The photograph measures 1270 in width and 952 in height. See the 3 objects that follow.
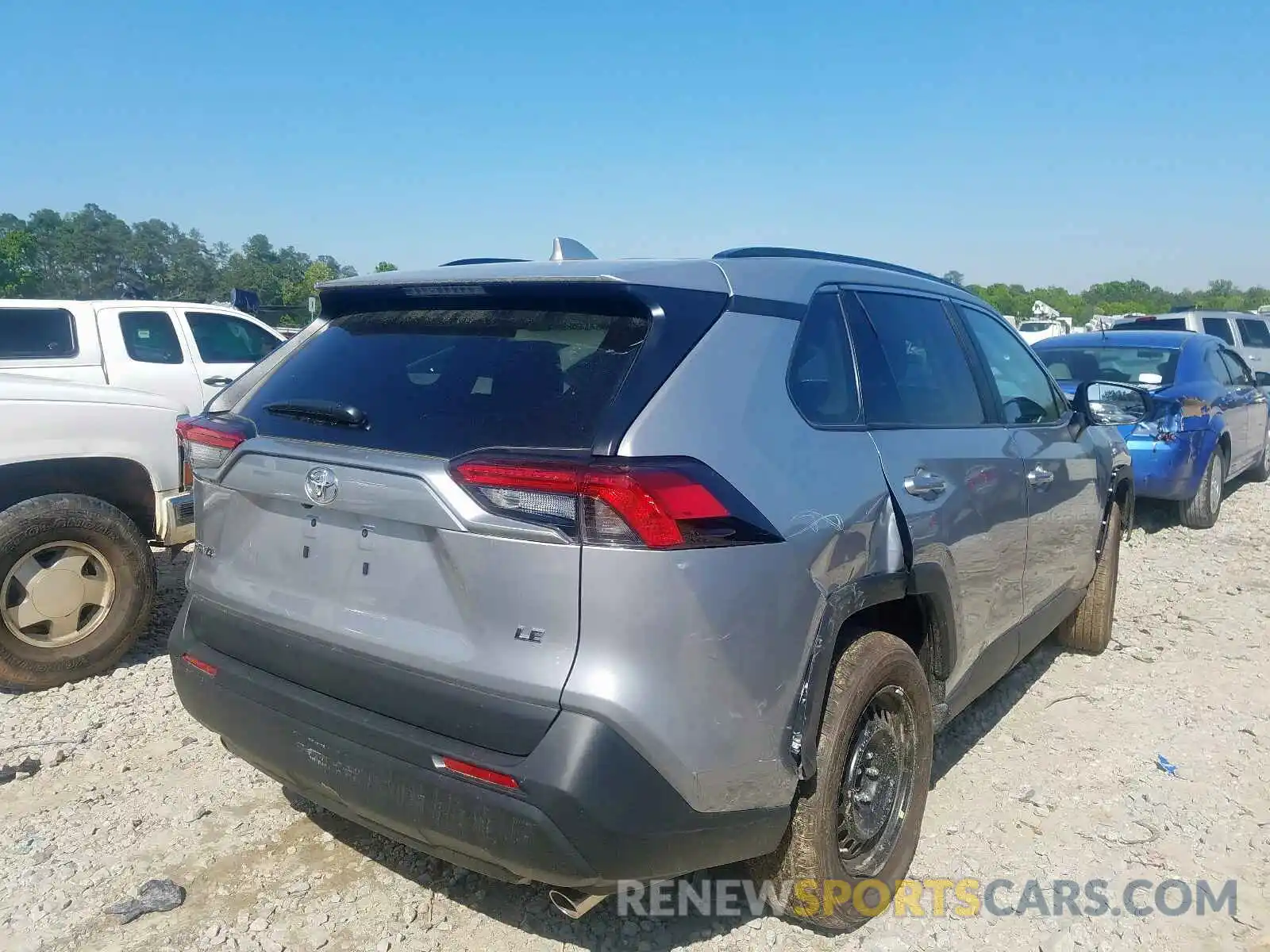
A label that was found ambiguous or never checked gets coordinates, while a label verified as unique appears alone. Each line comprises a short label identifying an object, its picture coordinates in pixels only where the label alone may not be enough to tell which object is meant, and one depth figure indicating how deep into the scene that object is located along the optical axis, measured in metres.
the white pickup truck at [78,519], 4.12
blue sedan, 7.44
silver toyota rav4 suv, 1.97
